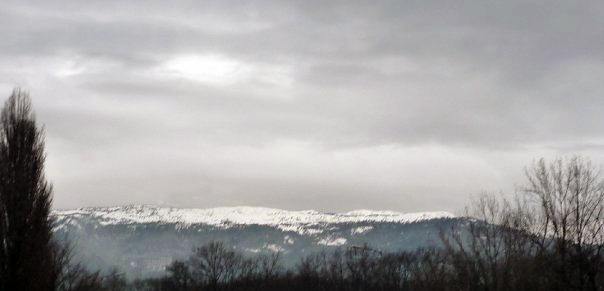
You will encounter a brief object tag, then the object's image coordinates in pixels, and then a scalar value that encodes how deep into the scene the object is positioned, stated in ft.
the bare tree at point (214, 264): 448.74
